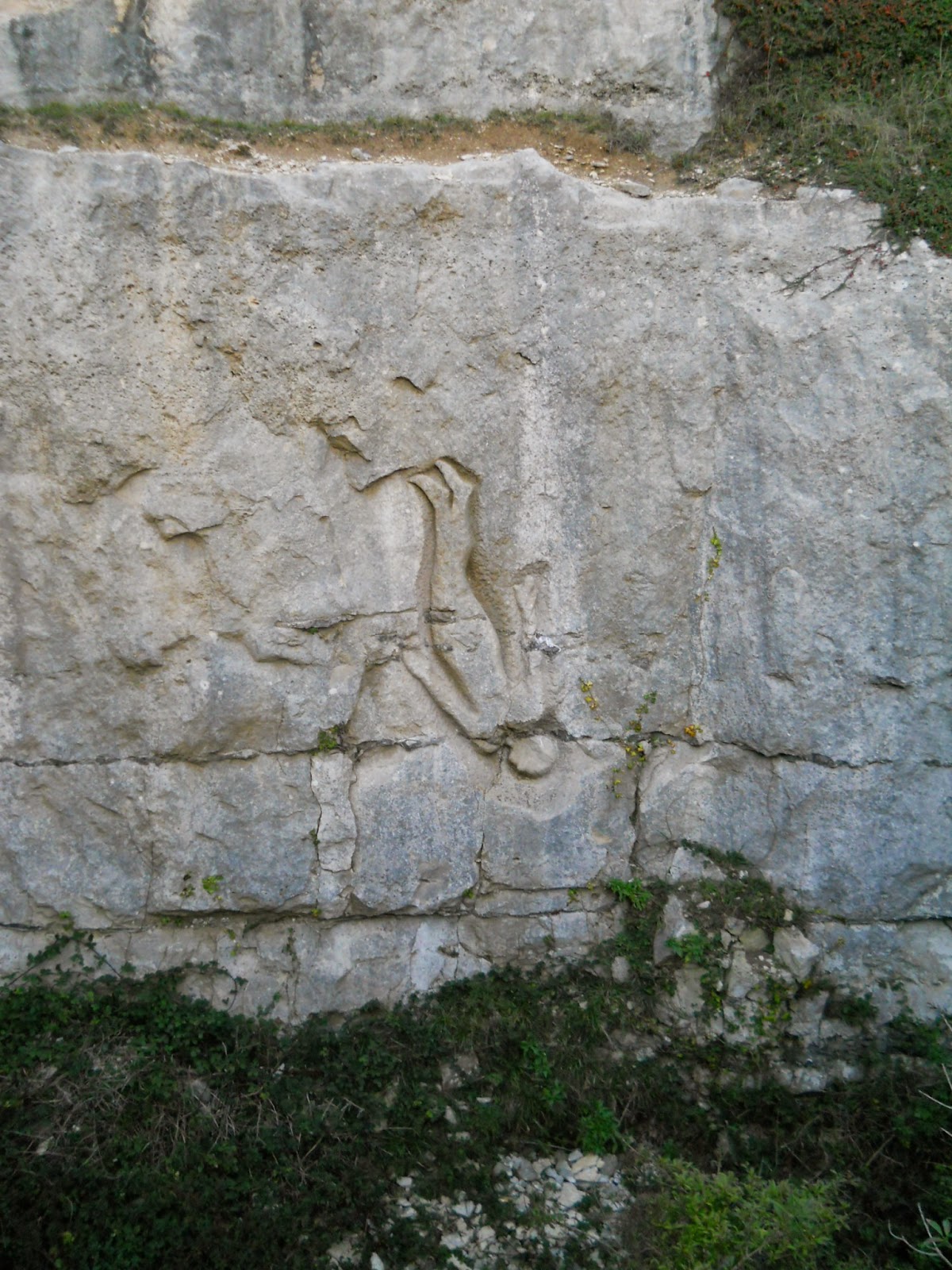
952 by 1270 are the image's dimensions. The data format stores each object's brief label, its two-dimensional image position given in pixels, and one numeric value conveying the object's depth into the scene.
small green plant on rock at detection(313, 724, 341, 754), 4.64
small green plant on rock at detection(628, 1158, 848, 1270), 3.84
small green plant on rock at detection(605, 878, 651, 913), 4.86
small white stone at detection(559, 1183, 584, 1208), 4.34
